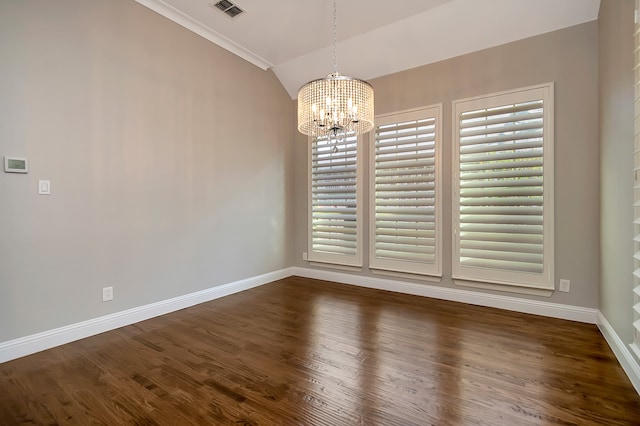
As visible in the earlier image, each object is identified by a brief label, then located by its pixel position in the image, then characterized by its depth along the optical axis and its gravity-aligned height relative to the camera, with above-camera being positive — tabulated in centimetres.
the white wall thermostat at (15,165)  217 +33
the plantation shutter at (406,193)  357 +21
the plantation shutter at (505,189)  295 +22
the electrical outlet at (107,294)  268 -76
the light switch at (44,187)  233 +18
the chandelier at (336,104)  240 +88
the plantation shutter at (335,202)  419 +11
